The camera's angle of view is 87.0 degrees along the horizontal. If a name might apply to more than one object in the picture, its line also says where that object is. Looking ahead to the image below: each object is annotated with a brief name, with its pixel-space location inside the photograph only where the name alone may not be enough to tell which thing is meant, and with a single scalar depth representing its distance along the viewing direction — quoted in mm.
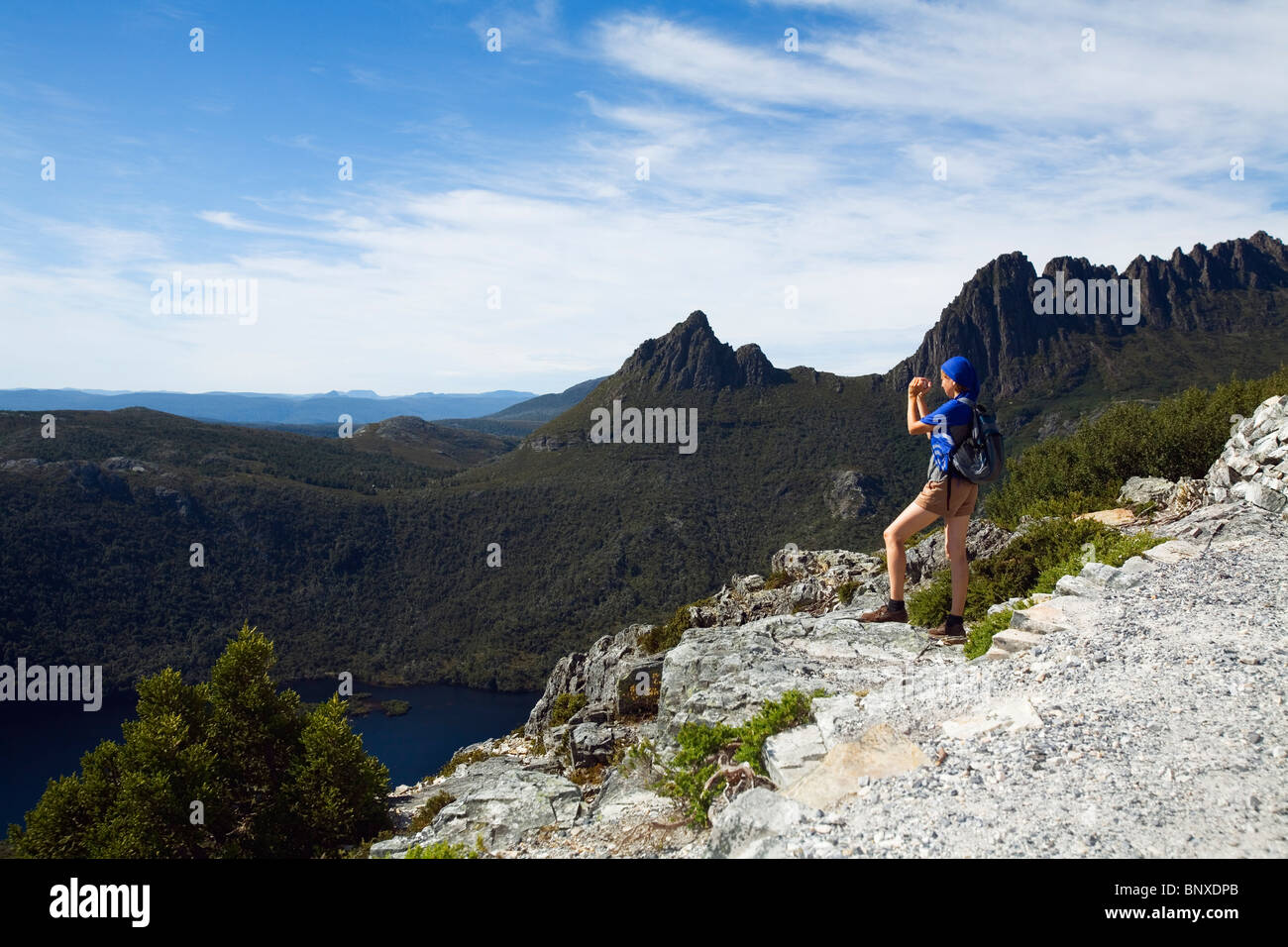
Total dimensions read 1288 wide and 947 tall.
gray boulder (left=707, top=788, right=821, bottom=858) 4461
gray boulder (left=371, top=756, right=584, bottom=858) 8289
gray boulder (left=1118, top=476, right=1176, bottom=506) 14445
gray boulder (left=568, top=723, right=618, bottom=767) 12188
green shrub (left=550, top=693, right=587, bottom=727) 20000
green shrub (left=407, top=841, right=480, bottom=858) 5957
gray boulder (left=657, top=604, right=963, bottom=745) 8227
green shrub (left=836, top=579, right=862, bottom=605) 17062
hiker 7340
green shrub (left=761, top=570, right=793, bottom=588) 24850
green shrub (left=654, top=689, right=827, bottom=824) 6227
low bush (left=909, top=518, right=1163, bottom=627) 10305
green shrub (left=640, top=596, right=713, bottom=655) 21266
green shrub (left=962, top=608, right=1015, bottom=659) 8062
